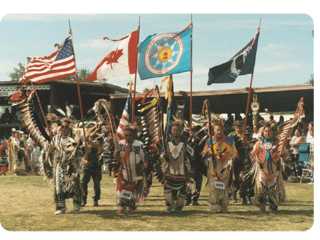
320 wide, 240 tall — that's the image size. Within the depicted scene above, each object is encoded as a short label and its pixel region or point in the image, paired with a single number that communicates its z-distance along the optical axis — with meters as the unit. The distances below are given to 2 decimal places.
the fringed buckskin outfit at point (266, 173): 9.61
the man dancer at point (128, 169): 9.38
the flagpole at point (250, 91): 9.93
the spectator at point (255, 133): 9.79
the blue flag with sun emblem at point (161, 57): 9.77
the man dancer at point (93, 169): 10.27
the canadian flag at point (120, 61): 9.65
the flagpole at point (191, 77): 9.83
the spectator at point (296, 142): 14.36
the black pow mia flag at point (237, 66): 10.11
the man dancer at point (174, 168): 9.58
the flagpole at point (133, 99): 9.77
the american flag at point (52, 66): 9.77
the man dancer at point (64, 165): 9.35
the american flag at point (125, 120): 9.65
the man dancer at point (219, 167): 9.52
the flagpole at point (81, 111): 9.63
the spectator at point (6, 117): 18.83
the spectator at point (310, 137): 13.57
